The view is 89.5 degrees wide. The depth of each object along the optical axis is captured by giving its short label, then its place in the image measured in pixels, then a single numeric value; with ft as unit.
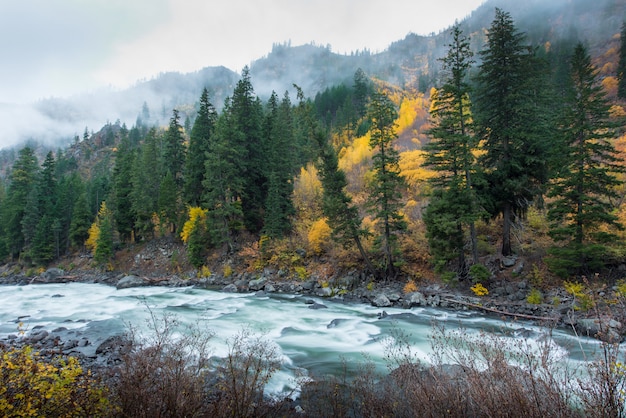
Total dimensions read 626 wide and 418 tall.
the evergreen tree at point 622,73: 129.80
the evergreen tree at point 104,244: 129.08
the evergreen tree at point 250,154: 112.98
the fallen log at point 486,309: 45.86
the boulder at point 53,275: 120.51
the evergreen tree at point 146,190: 135.23
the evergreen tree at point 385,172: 66.74
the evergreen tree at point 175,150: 137.28
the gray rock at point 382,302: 61.98
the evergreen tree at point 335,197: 69.51
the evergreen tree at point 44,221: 148.15
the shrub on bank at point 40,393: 13.37
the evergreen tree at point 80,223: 151.84
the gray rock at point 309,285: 79.46
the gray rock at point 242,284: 85.53
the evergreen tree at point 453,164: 57.88
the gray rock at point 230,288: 84.74
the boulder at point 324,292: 74.05
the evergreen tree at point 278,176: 99.16
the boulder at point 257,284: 85.65
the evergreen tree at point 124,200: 142.00
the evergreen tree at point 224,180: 101.60
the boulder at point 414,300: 59.98
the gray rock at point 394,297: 63.34
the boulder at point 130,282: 97.88
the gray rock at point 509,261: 59.29
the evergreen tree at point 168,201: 127.95
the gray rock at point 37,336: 39.80
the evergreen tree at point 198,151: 120.37
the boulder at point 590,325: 36.79
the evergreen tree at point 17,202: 161.78
